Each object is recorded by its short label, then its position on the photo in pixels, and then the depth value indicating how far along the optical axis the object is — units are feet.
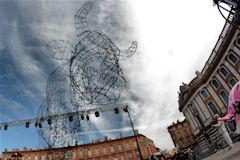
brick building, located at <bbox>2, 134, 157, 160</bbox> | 195.13
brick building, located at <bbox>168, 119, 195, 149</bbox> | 221.25
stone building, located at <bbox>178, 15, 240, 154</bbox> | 81.35
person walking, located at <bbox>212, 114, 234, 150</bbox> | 45.64
